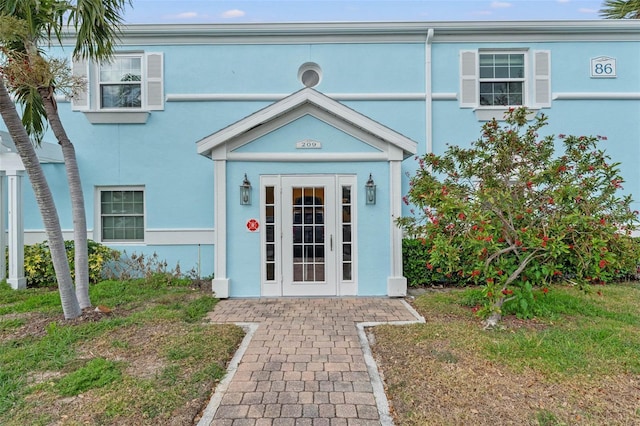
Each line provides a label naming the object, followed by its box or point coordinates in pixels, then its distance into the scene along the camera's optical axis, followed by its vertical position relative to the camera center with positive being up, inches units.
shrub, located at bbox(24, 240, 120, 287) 322.3 -41.6
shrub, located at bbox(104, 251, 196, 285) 344.5 -50.5
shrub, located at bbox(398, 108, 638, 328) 188.7 -2.0
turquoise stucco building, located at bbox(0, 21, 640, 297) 355.9 +119.2
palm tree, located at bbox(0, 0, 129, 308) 207.3 +103.2
